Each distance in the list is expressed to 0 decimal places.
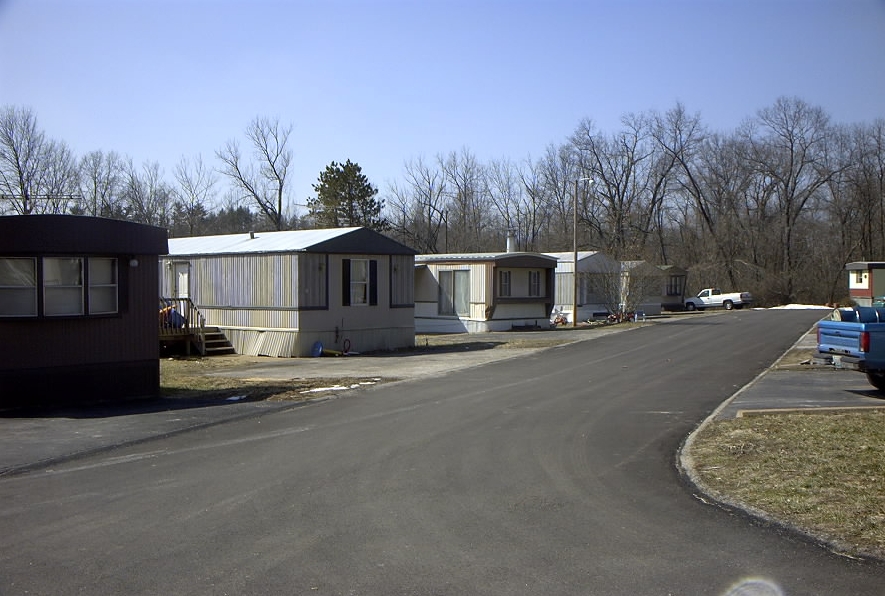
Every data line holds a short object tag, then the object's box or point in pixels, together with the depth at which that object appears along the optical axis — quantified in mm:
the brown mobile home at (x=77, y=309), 14094
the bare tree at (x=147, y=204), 57281
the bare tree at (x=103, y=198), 51938
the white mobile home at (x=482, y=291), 36219
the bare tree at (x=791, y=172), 68312
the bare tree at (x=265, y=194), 62938
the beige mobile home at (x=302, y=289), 25109
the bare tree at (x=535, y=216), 72500
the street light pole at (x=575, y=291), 38488
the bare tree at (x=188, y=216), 62500
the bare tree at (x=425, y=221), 66906
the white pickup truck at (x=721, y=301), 59562
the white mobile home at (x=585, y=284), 44719
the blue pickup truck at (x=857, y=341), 14172
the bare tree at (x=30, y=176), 42125
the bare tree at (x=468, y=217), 68812
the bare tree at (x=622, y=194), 69438
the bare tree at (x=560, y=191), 71125
